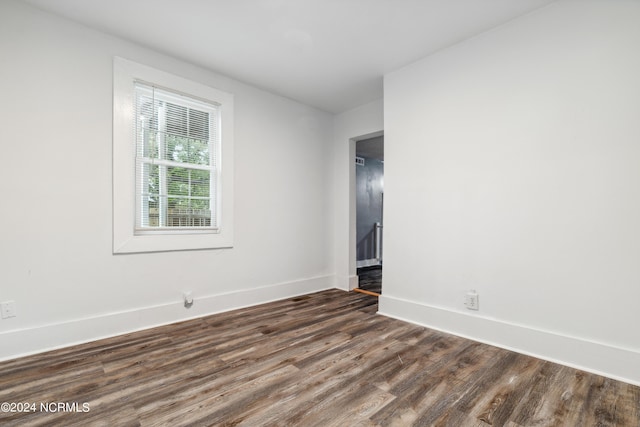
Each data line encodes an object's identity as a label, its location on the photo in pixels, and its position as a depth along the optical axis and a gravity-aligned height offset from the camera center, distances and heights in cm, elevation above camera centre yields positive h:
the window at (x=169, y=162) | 263 +55
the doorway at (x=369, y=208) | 650 +19
